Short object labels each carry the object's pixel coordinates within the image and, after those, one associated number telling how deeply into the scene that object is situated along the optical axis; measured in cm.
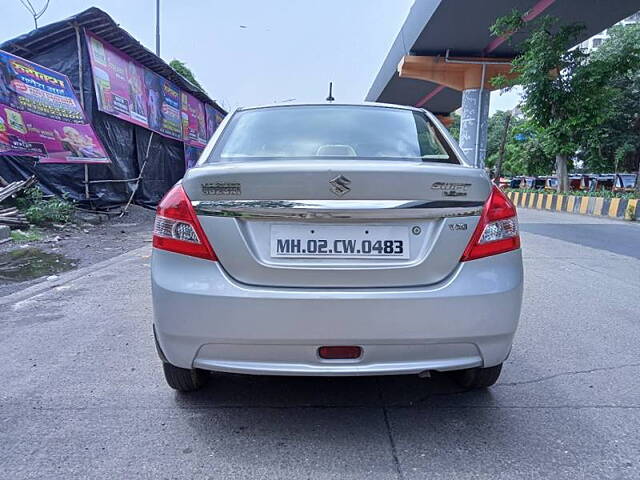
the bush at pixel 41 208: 820
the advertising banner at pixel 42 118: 813
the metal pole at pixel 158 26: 2000
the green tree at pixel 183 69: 2743
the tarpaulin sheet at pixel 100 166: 967
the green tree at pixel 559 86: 1591
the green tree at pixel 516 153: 3728
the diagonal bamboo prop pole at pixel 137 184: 1095
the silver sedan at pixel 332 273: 193
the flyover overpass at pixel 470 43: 1435
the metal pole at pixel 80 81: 1016
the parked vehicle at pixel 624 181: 2725
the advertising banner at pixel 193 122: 1670
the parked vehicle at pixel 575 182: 3131
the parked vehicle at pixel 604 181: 2998
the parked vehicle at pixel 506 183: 3336
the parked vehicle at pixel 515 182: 3459
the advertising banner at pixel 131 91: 1091
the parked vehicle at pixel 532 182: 3229
